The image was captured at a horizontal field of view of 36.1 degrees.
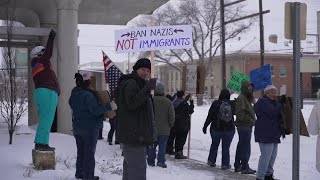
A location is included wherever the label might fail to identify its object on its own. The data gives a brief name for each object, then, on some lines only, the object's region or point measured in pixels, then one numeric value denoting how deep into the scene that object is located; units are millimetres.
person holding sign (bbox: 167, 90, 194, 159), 12492
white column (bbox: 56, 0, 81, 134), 13211
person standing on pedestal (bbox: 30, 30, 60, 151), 7691
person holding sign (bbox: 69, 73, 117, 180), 7465
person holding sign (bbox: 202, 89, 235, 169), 10398
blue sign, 9469
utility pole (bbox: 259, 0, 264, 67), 25603
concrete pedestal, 7742
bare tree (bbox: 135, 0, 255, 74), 56219
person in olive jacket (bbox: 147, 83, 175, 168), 10273
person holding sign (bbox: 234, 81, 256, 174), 9758
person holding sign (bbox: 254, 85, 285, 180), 8102
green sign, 13031
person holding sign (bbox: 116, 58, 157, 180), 5367
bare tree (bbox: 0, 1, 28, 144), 10363
